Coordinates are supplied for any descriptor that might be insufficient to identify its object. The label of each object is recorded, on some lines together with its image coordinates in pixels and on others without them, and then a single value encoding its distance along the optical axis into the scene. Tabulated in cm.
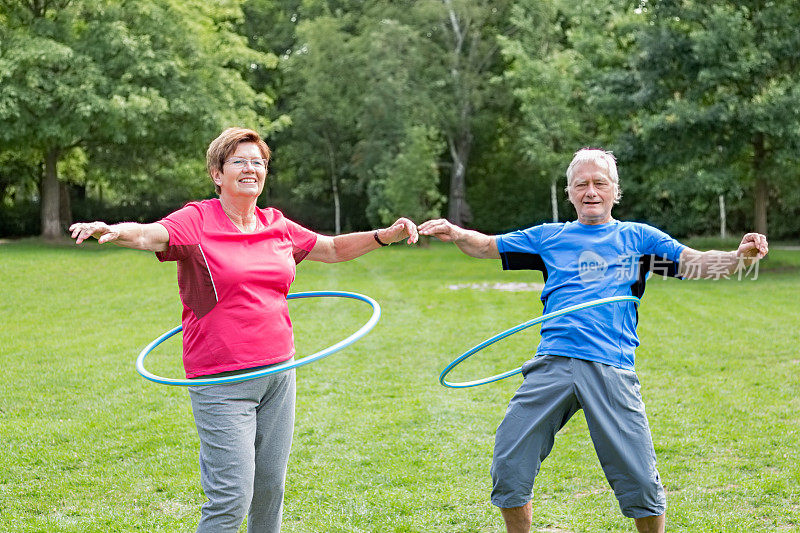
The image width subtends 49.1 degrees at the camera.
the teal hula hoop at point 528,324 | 387
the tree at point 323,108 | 3872
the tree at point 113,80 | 2566
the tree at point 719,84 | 2034
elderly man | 384
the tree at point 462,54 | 3659
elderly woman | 361
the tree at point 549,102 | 2984
